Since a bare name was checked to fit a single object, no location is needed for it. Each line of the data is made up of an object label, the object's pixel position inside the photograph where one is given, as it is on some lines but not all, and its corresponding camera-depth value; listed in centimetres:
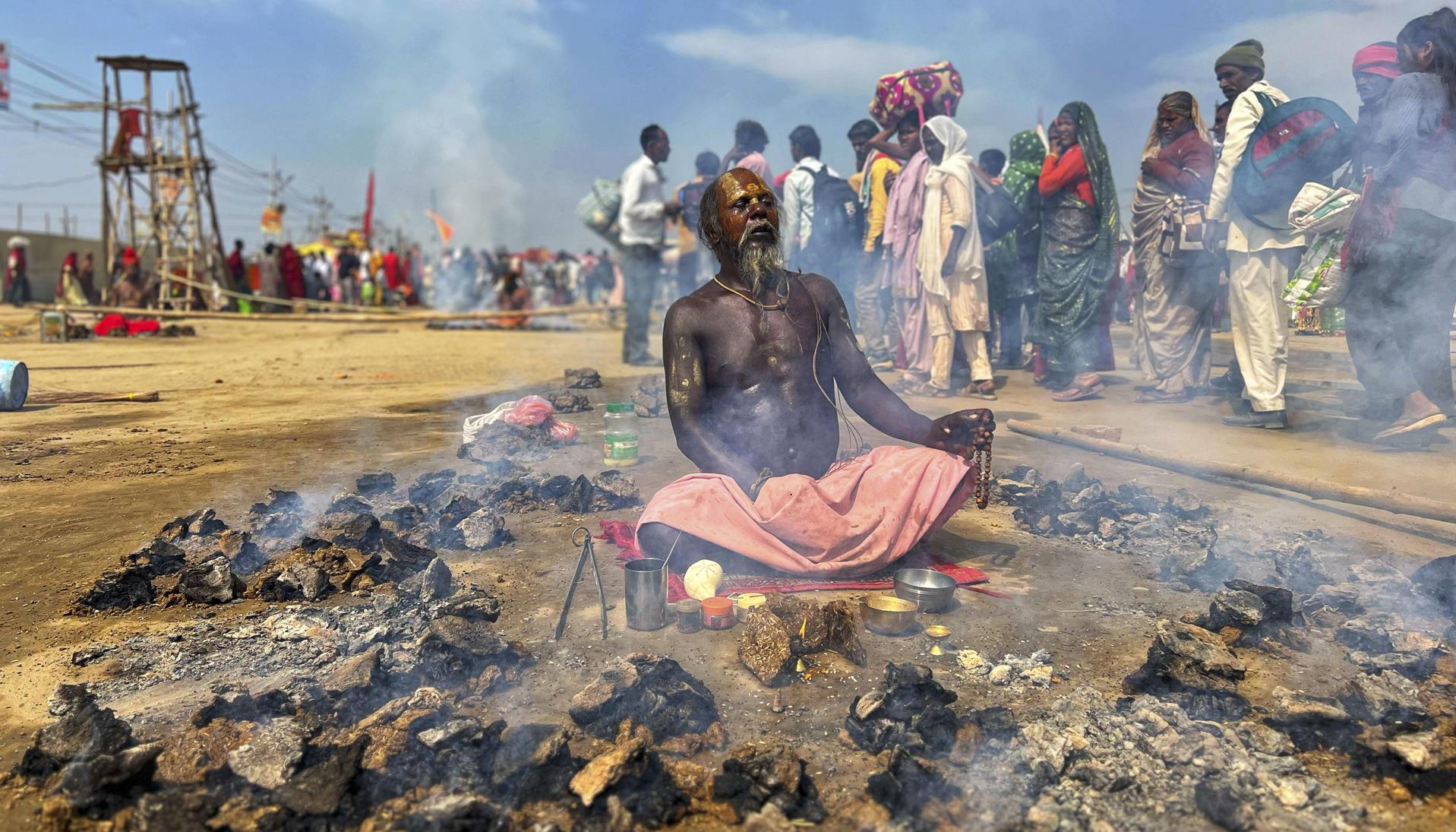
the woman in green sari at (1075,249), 893
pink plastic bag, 671
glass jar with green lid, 618
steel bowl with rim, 355
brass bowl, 335
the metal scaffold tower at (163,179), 2472
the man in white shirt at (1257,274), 702
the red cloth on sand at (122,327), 1731
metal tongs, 337
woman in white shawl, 880
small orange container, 342
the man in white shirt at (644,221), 1130
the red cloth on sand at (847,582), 382
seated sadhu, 382
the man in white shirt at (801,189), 1122
